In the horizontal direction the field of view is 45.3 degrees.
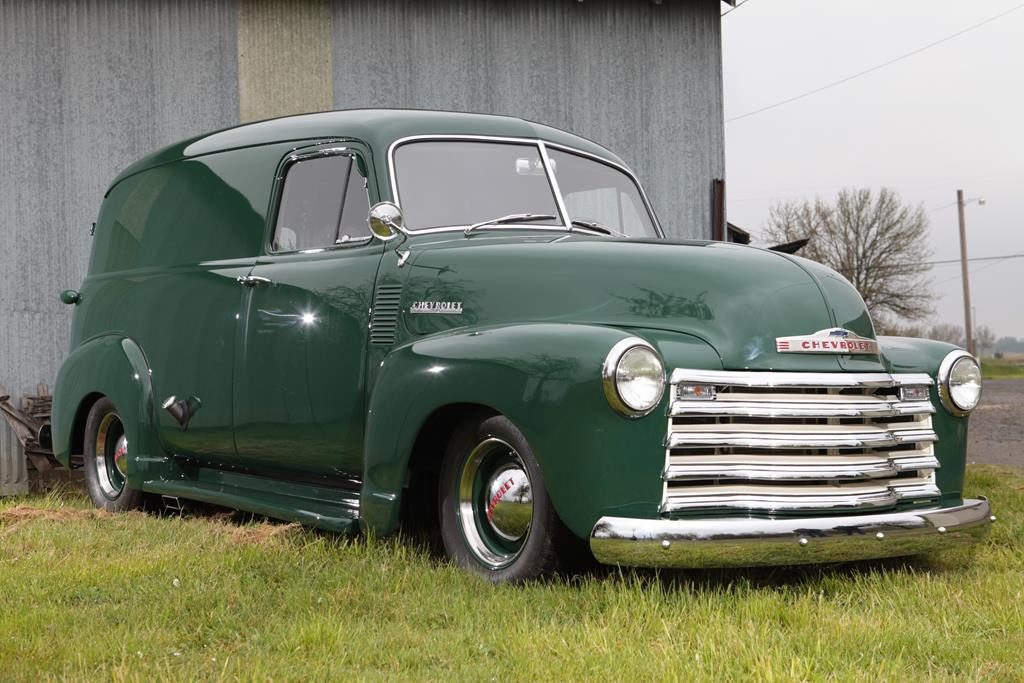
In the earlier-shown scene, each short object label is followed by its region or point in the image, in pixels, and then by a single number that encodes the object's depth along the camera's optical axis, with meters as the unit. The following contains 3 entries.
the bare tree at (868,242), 44.88
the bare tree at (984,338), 81.51
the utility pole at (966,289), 42.03
